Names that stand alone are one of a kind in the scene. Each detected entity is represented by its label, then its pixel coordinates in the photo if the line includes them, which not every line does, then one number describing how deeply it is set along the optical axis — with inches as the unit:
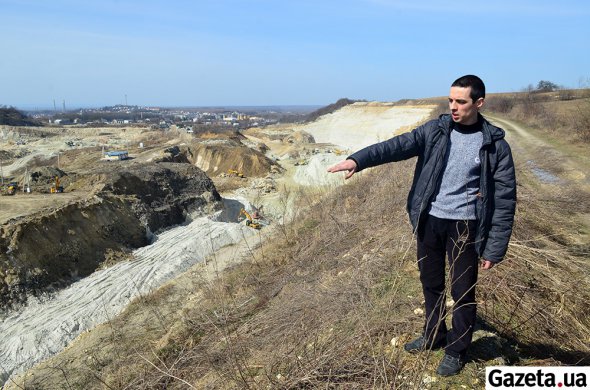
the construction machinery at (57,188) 671.8
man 101.0
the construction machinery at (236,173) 1143.6
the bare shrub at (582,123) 652.7
